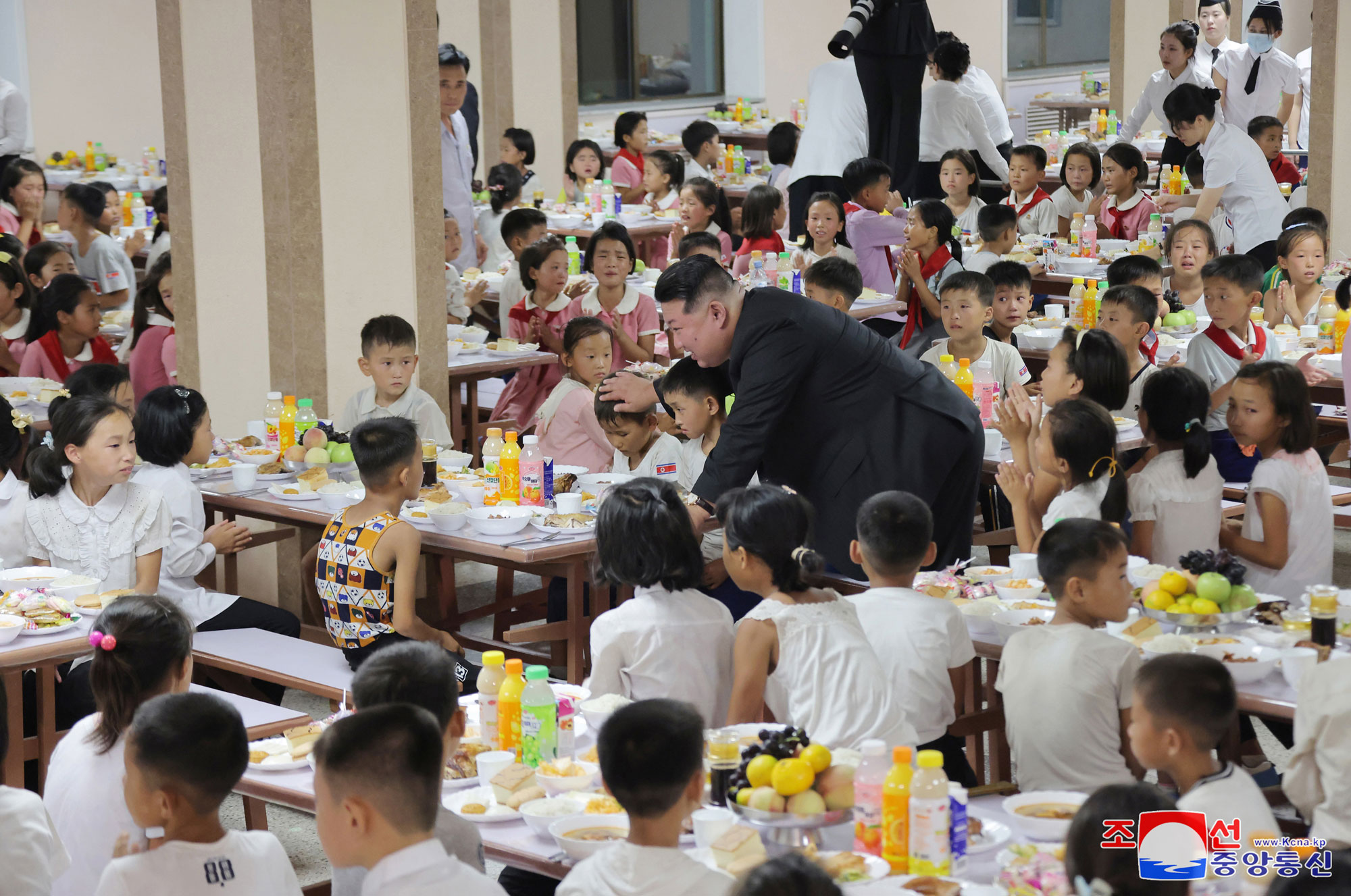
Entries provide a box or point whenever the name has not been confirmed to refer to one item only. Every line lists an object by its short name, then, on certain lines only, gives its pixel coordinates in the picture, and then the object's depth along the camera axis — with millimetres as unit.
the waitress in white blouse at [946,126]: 9719
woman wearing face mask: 11148
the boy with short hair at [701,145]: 11297
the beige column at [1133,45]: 12938
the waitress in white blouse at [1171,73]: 10516
